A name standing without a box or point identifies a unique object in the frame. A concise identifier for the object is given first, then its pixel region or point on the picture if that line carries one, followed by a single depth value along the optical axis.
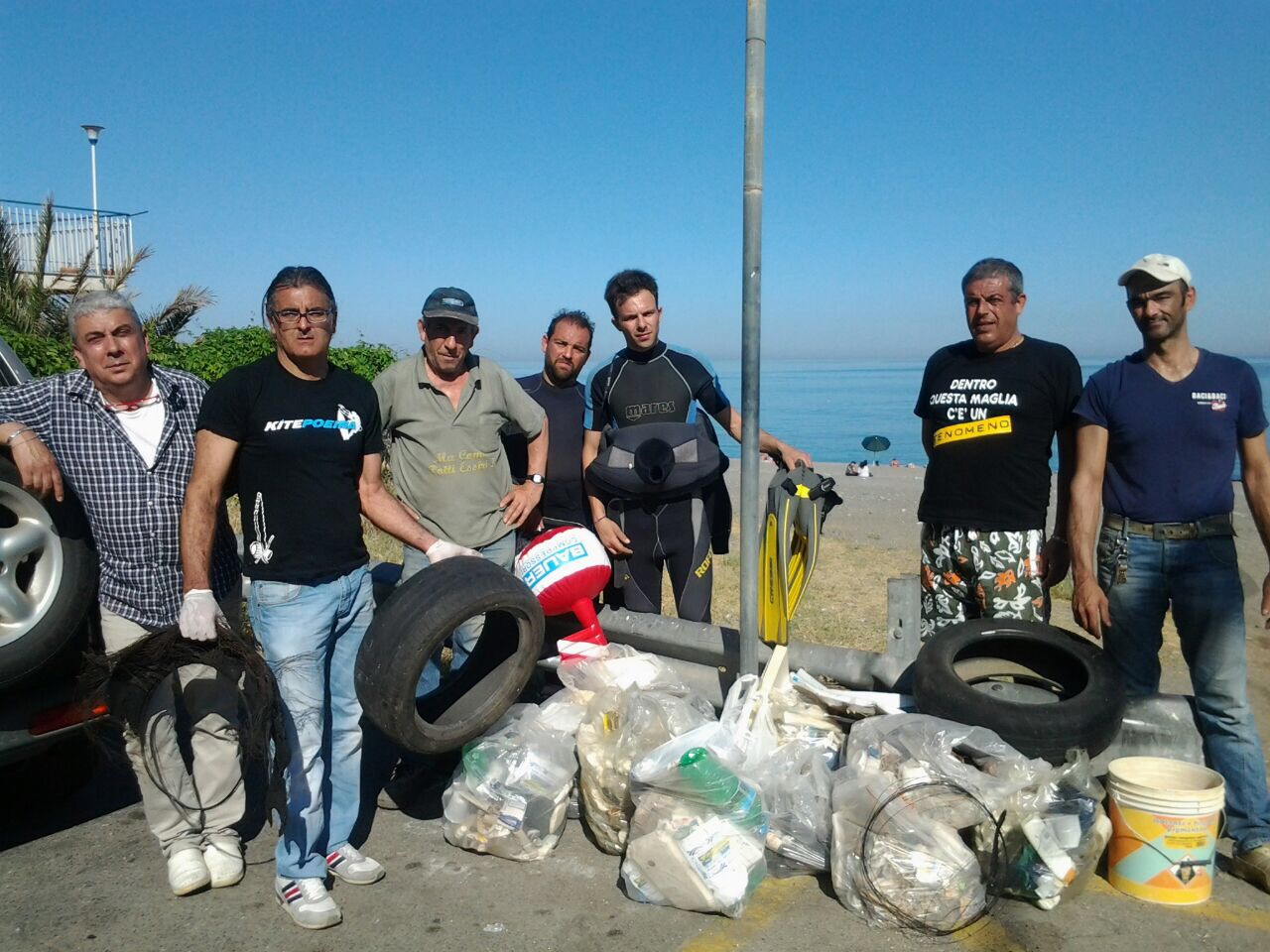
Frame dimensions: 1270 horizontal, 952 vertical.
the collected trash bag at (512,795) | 3.96
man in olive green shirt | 4.62
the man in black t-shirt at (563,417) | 5.48
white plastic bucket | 3.48
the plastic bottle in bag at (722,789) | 3.60
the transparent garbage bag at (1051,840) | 3.46
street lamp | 22.58
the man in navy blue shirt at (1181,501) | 3.85
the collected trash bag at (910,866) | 3.36
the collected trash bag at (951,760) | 3.46
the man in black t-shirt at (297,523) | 3.59
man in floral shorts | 4.28
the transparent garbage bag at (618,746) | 3.95
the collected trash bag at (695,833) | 3.53
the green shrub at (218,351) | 13.81
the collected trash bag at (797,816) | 3.72
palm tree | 14.02
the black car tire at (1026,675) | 3.71
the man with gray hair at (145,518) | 3.71
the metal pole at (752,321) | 3.96
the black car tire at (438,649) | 3.65
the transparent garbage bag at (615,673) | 4.39
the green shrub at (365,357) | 13.45
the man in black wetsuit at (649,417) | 5.09
